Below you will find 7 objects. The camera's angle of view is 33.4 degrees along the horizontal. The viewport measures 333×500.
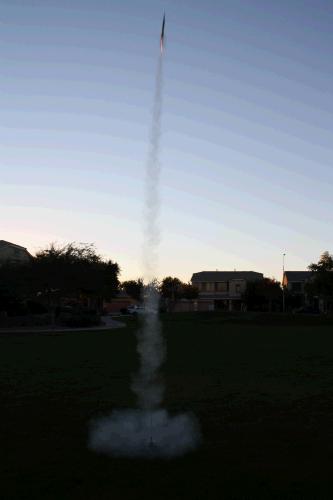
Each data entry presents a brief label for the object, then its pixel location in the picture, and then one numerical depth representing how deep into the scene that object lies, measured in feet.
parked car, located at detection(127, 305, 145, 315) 322.59
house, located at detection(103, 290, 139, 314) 418.31
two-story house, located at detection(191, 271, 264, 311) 383.45
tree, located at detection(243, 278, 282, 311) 304.91
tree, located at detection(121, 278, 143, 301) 432.00
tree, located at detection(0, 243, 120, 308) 167.63
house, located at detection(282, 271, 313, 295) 381.60
